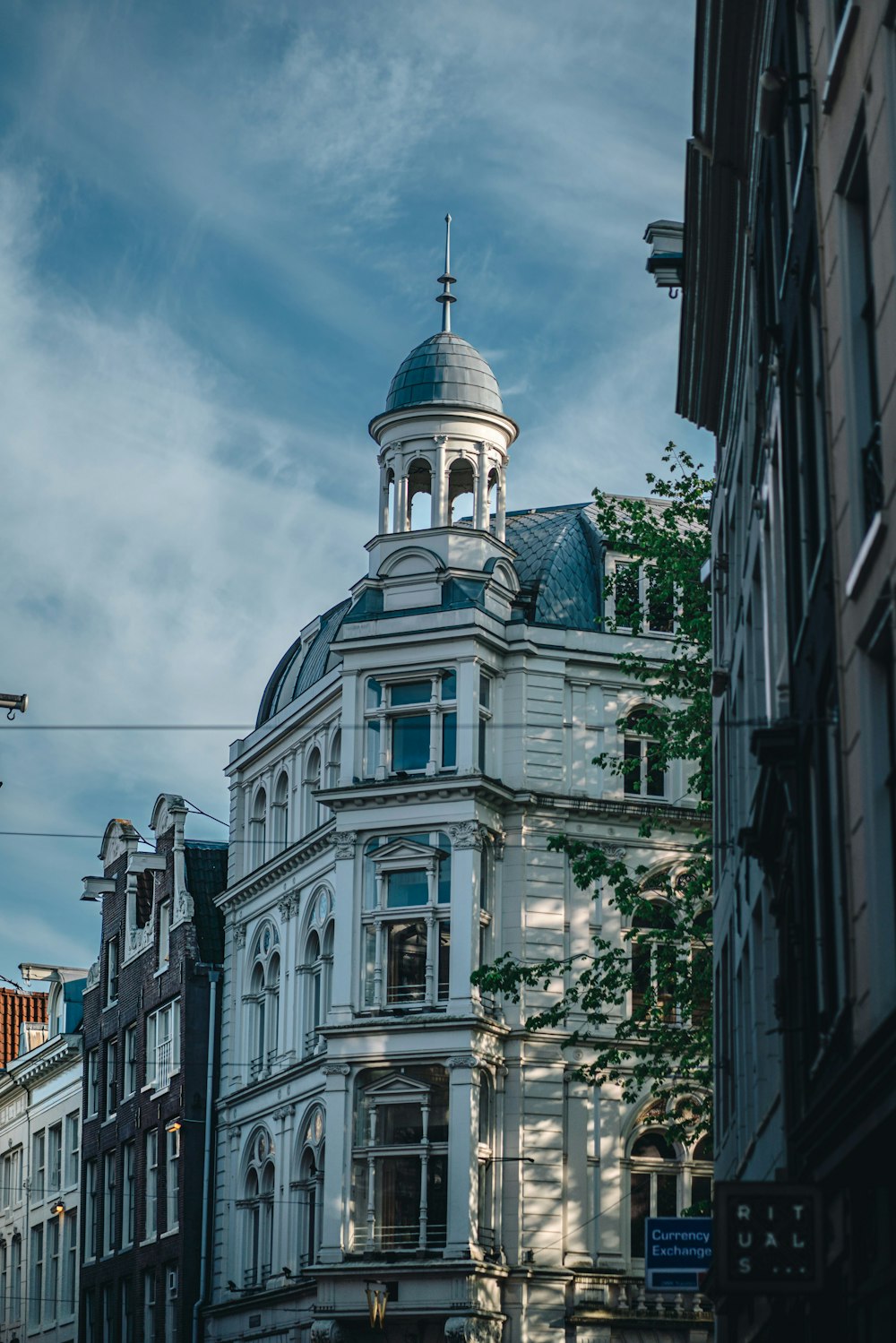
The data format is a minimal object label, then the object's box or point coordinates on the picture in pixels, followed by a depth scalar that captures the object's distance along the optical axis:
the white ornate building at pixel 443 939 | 44.34
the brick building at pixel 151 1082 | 55.59
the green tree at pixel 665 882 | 35.03
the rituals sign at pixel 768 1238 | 15.62
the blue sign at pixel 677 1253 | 26.62
